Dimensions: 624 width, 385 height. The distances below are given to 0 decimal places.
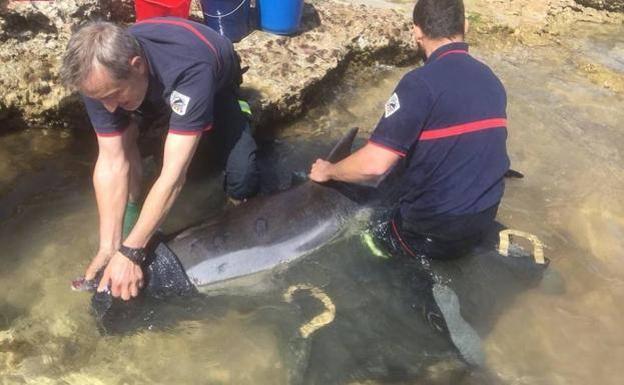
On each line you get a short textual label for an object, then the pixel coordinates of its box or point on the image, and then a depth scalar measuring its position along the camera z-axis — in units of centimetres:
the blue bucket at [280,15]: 555
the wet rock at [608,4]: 834
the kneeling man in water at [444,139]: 304
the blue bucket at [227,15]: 534
